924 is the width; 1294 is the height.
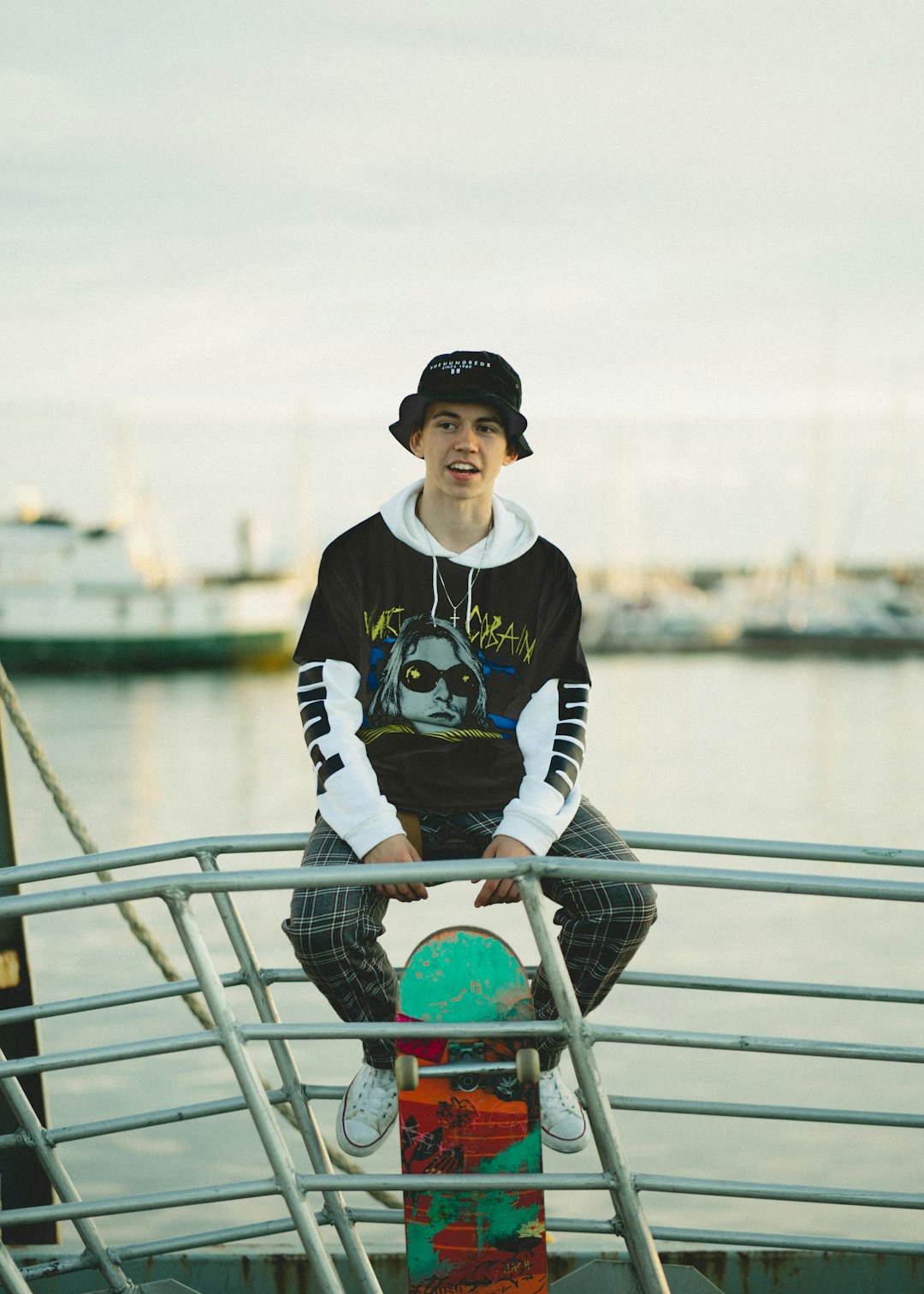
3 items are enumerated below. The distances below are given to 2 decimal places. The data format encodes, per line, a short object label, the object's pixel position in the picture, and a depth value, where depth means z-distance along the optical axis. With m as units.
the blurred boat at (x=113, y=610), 58.97
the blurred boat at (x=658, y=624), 68.31
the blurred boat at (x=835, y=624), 64.75
